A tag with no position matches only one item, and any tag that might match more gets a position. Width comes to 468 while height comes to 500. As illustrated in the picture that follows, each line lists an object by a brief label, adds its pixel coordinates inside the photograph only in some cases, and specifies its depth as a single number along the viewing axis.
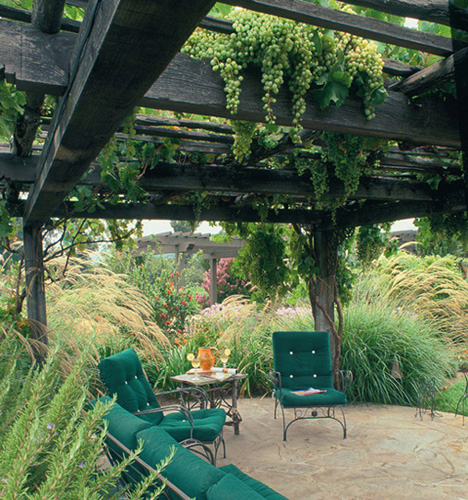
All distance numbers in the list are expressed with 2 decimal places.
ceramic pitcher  4.83
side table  4.43
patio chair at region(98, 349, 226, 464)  3.42
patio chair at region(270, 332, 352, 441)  5.04
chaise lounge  1.49
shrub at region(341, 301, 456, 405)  5.75
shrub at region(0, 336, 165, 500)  1.01
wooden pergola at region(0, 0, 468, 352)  1.15
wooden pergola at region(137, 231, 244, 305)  10.53
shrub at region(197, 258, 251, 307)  12.68
